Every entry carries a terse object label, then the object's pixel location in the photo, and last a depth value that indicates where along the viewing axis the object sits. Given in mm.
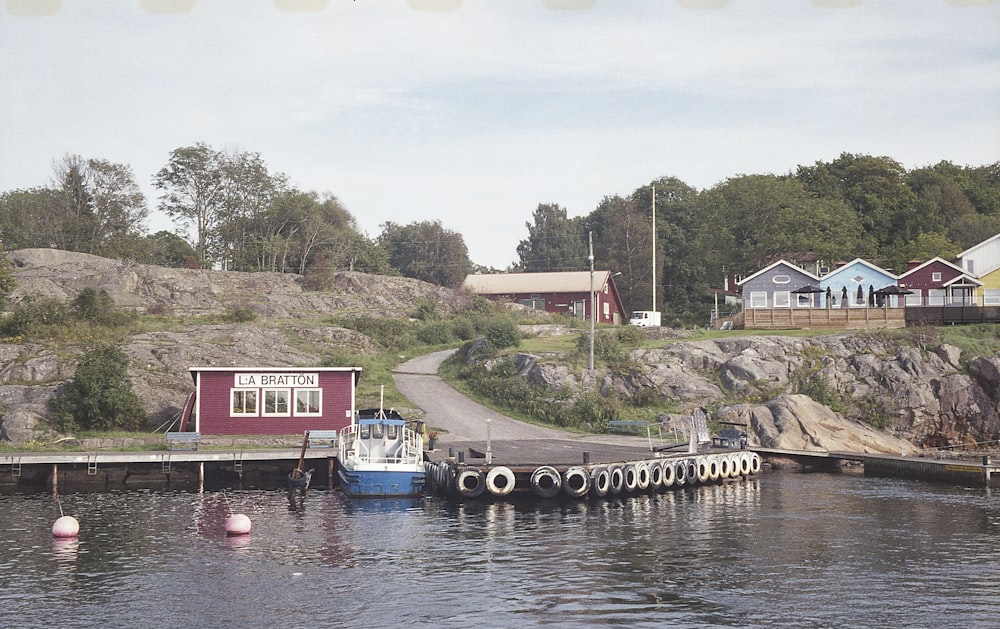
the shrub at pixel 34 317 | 66250
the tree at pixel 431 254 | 136125
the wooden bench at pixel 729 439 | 54250
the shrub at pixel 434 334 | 87438
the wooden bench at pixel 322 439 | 52750
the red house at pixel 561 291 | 107062
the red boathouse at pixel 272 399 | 55062
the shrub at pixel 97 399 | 54906
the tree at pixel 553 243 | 153000
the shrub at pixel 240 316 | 80375
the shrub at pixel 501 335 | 73000
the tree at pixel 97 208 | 98000
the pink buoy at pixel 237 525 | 33469
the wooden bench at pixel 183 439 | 50875
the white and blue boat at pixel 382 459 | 42594
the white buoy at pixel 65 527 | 32719
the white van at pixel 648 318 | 92438
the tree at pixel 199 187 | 107312
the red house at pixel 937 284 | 80250
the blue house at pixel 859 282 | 79062
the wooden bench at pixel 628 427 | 60594
